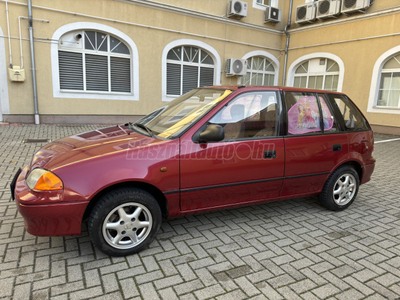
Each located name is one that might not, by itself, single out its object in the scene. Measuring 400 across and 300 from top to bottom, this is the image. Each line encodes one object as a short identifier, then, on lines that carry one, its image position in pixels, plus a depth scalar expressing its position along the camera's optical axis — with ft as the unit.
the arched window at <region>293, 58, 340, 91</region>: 45.21
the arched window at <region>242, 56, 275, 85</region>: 48.98
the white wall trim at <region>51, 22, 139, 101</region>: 33.04
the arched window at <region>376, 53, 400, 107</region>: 38.52
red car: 8.29
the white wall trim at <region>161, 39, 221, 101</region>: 39.73
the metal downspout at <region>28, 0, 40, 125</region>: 30.88
